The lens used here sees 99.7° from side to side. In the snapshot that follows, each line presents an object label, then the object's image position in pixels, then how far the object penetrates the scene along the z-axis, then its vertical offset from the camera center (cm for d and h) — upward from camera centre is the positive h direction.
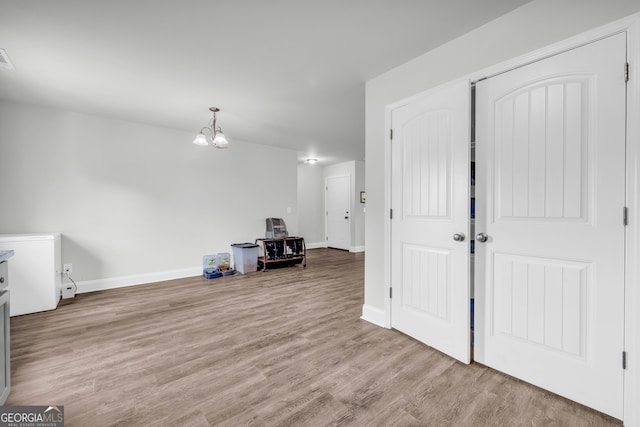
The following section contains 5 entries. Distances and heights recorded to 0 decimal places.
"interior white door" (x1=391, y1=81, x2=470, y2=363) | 195 -6
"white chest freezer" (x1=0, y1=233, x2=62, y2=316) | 283 -66
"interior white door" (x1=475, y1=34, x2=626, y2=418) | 140 -7
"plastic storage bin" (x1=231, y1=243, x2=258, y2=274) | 474 -81
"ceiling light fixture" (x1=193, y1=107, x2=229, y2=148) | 334 +89
